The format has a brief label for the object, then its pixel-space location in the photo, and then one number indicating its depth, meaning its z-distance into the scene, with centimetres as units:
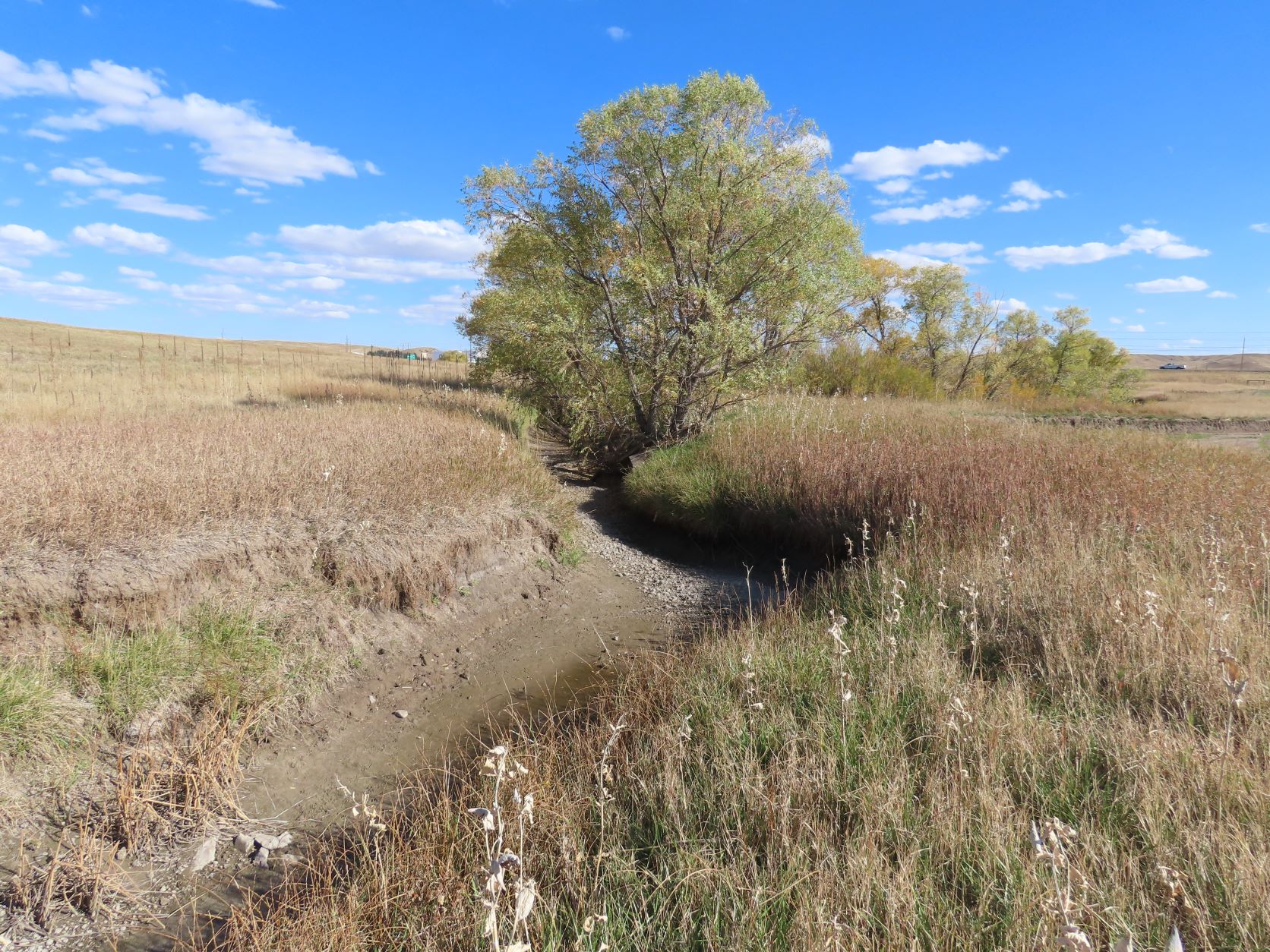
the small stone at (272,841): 392
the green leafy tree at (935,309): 2942
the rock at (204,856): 371
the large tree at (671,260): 1148
